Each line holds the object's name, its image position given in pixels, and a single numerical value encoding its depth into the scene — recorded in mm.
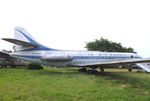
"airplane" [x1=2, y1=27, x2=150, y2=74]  10175
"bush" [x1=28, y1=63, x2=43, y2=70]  12290
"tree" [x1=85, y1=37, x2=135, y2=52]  23831
